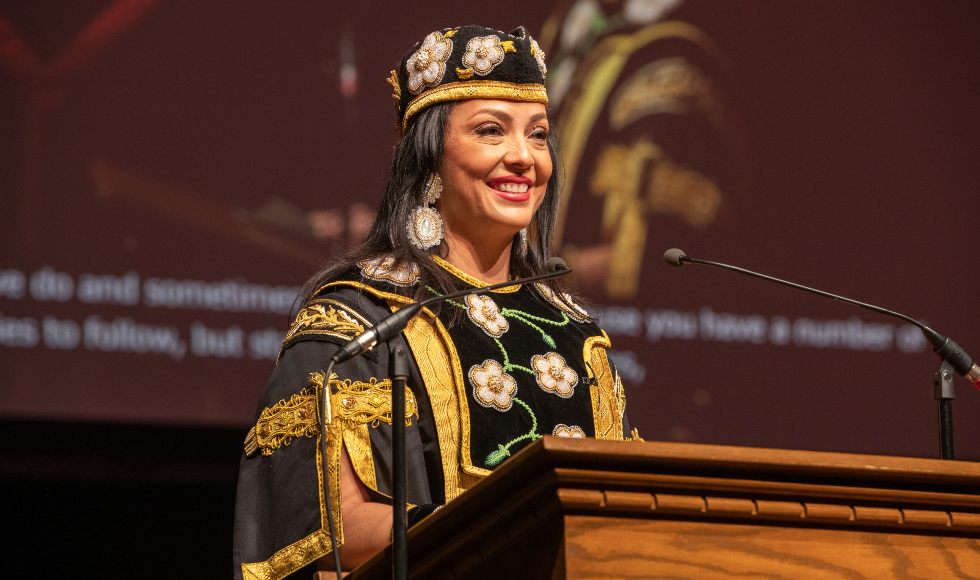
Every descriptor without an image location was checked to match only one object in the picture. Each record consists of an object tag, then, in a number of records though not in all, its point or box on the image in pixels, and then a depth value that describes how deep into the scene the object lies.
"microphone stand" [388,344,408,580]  5.16
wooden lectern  5.08
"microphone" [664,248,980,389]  5.42
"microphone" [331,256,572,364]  5.24
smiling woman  5.54
